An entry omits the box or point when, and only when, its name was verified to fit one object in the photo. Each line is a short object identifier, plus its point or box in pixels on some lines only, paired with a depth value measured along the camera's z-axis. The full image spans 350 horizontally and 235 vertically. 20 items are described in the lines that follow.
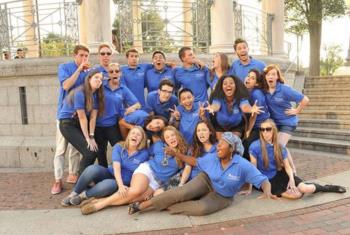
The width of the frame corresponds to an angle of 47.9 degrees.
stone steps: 8.04
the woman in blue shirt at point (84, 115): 5.38
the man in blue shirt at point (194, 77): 5.98
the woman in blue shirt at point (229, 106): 5.33
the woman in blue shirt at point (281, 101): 5.64
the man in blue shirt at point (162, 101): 5.59
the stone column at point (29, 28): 8.99
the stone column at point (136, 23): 9.35
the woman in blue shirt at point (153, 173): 4.95
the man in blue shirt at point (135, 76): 6.17
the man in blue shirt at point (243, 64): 5.89
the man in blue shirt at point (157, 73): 6.10
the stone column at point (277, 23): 12.38
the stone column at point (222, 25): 9.30
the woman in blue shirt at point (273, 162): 5.21
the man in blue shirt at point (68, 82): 5.54
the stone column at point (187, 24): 9.62
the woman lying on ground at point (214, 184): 4.67
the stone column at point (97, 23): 8.45
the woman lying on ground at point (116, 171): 5.14
